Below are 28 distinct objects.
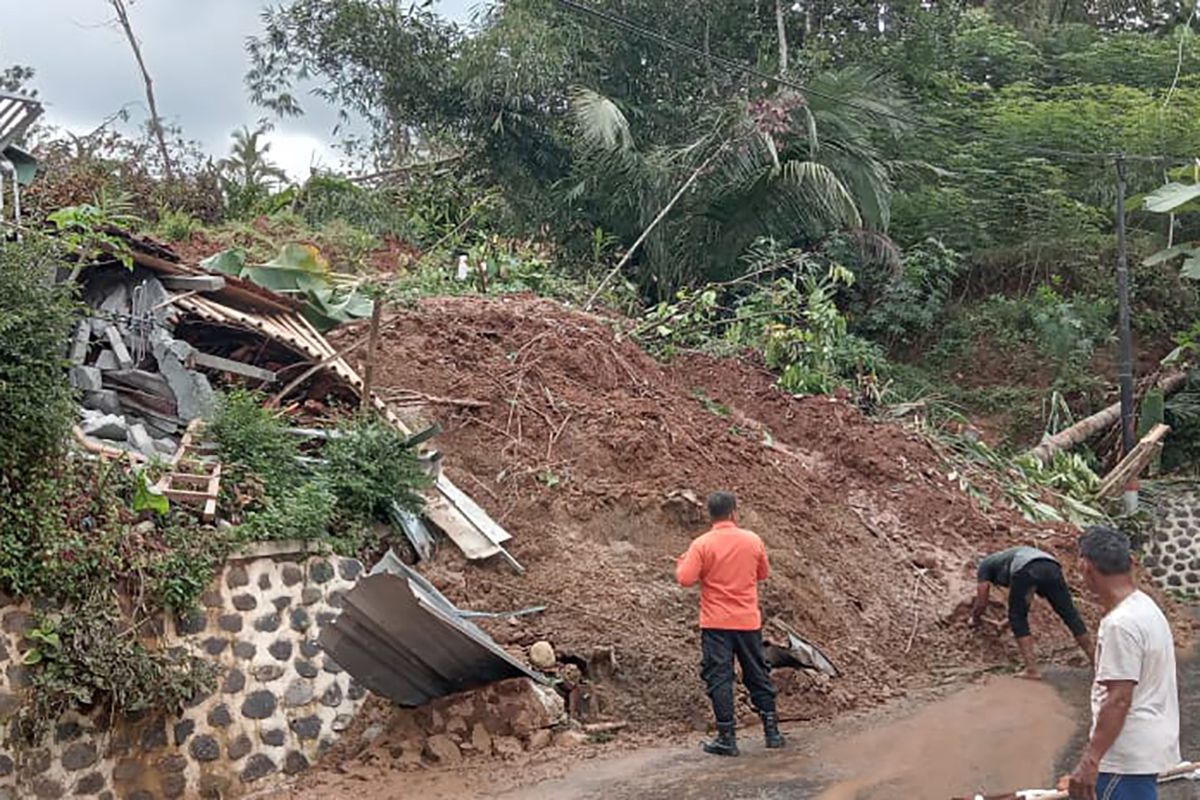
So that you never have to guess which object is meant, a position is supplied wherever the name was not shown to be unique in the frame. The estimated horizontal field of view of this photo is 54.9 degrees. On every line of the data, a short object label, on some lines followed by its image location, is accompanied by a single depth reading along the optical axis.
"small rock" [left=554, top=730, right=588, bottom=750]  7.33
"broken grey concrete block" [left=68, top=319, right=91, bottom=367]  8.62
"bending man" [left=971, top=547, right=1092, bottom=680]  9.02
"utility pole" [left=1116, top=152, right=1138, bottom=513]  15.03
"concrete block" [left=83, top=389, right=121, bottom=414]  8.48
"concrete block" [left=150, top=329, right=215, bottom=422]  8.71
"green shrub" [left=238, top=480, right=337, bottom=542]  7.40
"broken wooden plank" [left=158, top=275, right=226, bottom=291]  9.77
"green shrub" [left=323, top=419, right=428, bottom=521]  8.12
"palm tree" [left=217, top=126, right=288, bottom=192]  19.22
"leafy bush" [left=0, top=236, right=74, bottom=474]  6.42
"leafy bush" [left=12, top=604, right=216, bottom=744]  6.10
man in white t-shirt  4.11
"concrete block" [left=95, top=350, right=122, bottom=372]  8.95
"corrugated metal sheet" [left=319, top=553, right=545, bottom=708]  6.35
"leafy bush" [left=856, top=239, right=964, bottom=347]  19.44
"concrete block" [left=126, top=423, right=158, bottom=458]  7.88
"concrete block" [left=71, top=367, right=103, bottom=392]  8.46
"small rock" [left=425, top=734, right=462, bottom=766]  7.03
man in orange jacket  7.25
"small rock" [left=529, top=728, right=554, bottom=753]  7.22
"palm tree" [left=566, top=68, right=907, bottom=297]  16.30
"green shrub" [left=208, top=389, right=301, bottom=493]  7.98
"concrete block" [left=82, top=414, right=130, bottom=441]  7.82
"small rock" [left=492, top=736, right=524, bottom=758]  7.12
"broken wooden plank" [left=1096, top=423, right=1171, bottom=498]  13.86
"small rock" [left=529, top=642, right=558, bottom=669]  7.65
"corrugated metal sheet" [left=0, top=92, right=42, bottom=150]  9.05
